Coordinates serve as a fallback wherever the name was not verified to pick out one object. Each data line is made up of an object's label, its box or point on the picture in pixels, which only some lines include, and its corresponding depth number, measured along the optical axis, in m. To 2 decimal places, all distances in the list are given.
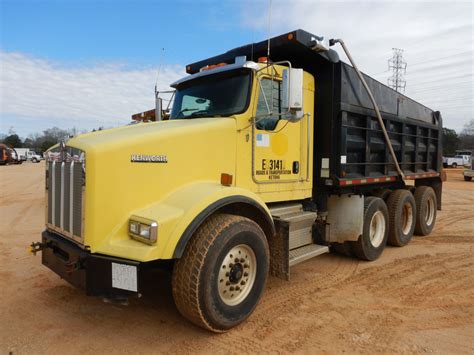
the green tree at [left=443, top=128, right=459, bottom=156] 63.67
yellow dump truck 3.13
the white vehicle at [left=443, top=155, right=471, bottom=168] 51.09
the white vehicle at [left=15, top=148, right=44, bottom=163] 55.00
